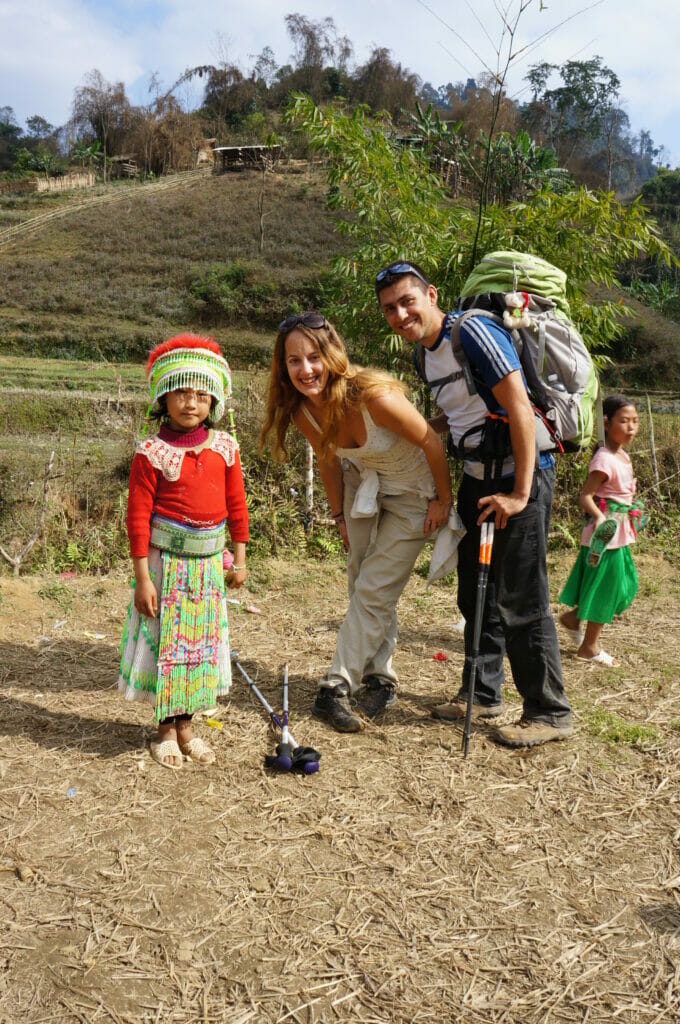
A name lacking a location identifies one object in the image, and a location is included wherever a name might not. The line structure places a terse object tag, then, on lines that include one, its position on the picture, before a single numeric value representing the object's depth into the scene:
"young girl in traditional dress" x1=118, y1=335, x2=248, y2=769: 3.10
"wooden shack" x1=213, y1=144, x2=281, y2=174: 49.56
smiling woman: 3.21
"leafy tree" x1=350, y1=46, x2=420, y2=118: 62.50
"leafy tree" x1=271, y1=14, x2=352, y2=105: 63.19
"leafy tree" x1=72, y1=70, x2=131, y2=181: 54.06
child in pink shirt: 4.60
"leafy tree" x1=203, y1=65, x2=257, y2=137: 61.50
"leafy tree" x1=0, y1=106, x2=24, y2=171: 63.45
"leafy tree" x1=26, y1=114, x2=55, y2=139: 76.31
